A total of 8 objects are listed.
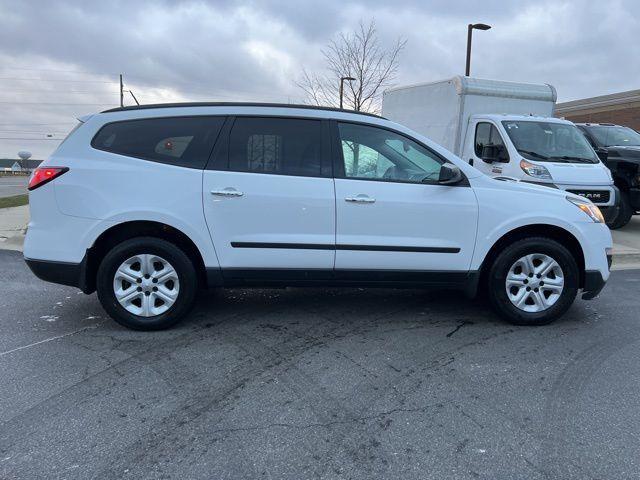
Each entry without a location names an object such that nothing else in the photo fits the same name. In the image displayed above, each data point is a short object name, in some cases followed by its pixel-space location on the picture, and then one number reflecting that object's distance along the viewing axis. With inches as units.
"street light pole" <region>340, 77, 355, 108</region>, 800.9
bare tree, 792.9
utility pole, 1343.3
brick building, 1180.5
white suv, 171.3
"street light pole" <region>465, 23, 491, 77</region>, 732.0
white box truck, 332.2
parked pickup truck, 404.5
